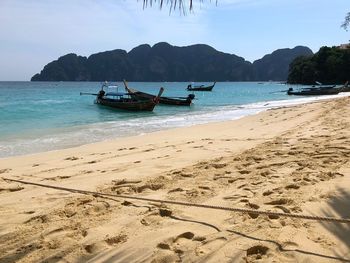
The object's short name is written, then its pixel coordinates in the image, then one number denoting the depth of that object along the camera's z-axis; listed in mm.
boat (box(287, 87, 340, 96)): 39156
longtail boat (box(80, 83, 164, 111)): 25375
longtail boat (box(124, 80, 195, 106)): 30489
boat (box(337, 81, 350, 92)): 40906
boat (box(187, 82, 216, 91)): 54722
